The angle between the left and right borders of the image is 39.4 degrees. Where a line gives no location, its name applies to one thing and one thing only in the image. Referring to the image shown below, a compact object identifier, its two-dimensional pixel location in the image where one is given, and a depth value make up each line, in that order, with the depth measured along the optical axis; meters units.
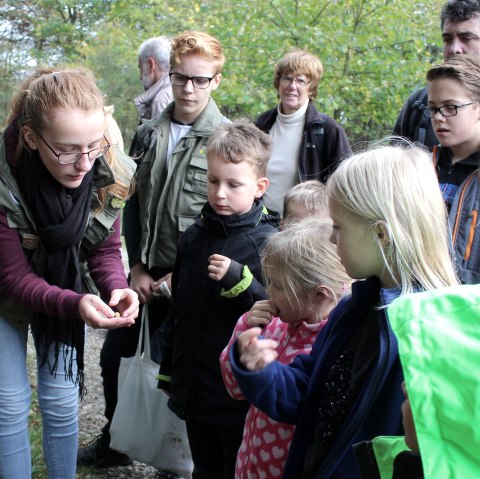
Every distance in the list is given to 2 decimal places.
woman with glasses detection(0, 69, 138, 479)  2.54
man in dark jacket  3.36
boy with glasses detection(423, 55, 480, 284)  2.76
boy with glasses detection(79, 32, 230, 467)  3.39
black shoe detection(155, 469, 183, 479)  3.37
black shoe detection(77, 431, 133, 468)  3.53
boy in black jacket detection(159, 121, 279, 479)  2.78
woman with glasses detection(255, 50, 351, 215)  4.07
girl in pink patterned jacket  2.15
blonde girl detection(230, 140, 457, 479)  1.57
